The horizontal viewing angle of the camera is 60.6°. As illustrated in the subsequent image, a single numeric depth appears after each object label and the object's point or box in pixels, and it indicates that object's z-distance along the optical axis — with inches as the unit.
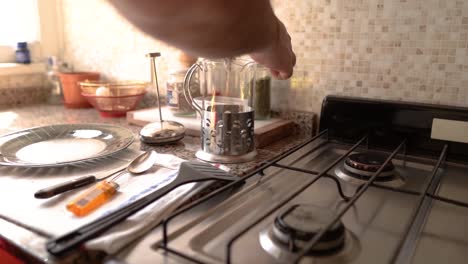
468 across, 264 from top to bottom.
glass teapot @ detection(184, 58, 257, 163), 30.3
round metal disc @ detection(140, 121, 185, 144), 34.9
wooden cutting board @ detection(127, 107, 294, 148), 35.5
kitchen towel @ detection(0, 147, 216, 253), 20.6
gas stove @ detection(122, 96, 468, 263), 19.4
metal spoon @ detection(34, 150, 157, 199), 24.0
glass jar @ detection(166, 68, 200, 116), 42.6
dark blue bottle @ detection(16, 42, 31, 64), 54.6
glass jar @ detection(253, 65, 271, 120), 38.4
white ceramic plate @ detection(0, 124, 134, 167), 29.9
